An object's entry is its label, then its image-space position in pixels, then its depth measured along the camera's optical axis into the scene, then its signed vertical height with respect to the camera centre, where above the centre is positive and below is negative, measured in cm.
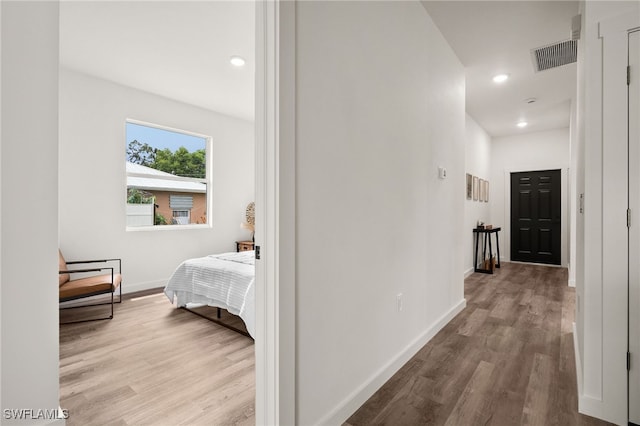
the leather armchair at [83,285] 296 -73
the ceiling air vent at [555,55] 310 +166
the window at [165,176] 432 +53
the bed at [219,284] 274 -71
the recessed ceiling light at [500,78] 381 +167
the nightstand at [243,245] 538 -58
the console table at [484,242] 555 -57
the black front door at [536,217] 620 -8
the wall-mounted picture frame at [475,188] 561 +45
